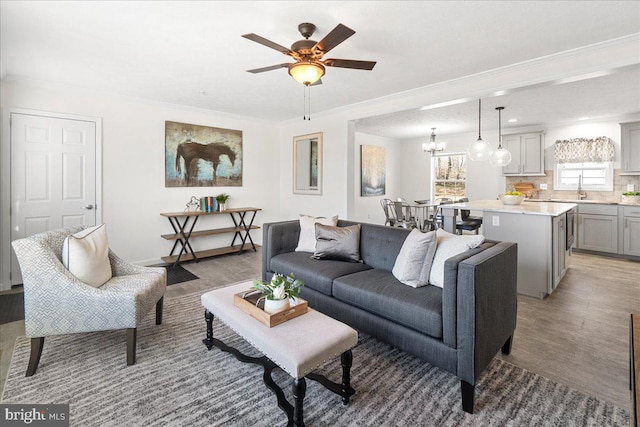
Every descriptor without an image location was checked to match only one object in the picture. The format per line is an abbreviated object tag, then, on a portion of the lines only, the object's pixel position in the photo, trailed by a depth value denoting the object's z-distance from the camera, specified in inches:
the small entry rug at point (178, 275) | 165.3
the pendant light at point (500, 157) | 193.0
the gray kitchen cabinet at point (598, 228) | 212.5
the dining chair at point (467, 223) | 205.0
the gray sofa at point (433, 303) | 71.5
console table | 198.8
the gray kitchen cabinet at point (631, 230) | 203.9
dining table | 249.5
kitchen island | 139.8
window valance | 230.8
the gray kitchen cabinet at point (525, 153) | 256.1
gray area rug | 68.9
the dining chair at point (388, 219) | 274.0
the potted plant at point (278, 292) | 77.1
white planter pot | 76.7
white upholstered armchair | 83.5
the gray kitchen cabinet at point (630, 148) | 215.3
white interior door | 153.9
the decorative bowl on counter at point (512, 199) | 174.2
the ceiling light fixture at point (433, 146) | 268.5
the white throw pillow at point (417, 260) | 95.3
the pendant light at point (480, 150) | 196.1
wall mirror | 226.7
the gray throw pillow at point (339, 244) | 125.8
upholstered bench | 62.9
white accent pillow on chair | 92.5
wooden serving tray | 74.9
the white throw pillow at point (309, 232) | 138.7
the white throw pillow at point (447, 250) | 92.0
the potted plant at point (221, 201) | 218.2
